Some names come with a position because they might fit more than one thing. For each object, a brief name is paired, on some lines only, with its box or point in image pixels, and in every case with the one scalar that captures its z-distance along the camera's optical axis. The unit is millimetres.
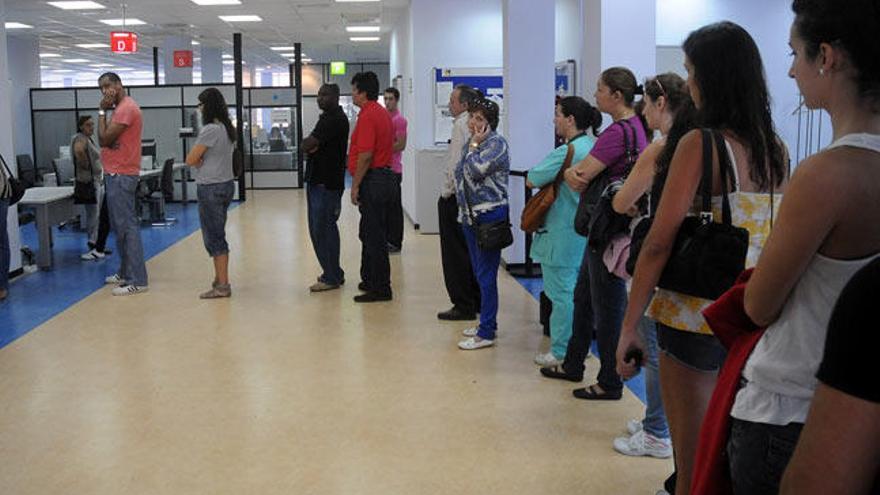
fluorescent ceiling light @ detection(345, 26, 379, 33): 15794
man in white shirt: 5398
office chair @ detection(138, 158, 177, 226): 11334
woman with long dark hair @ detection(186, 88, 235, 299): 6418
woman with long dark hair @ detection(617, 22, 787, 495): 2049
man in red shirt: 6172
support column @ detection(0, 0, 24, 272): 7441
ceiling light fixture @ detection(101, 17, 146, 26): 14227
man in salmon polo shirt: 6652
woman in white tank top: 1189
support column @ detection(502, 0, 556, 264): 6871
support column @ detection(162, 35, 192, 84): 16953
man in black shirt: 6516
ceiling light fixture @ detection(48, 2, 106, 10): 12219
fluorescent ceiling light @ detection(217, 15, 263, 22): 13835
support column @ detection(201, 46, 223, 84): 19125
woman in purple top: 3674
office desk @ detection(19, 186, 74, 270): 8000
